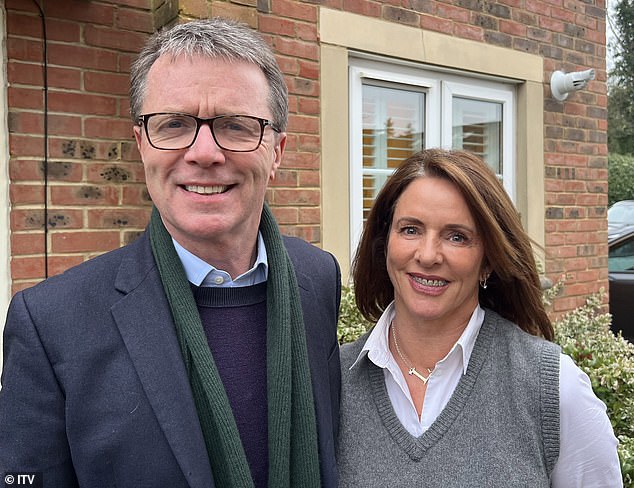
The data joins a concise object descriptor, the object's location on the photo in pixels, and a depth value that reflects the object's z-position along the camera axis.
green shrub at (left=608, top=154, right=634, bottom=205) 20.97
